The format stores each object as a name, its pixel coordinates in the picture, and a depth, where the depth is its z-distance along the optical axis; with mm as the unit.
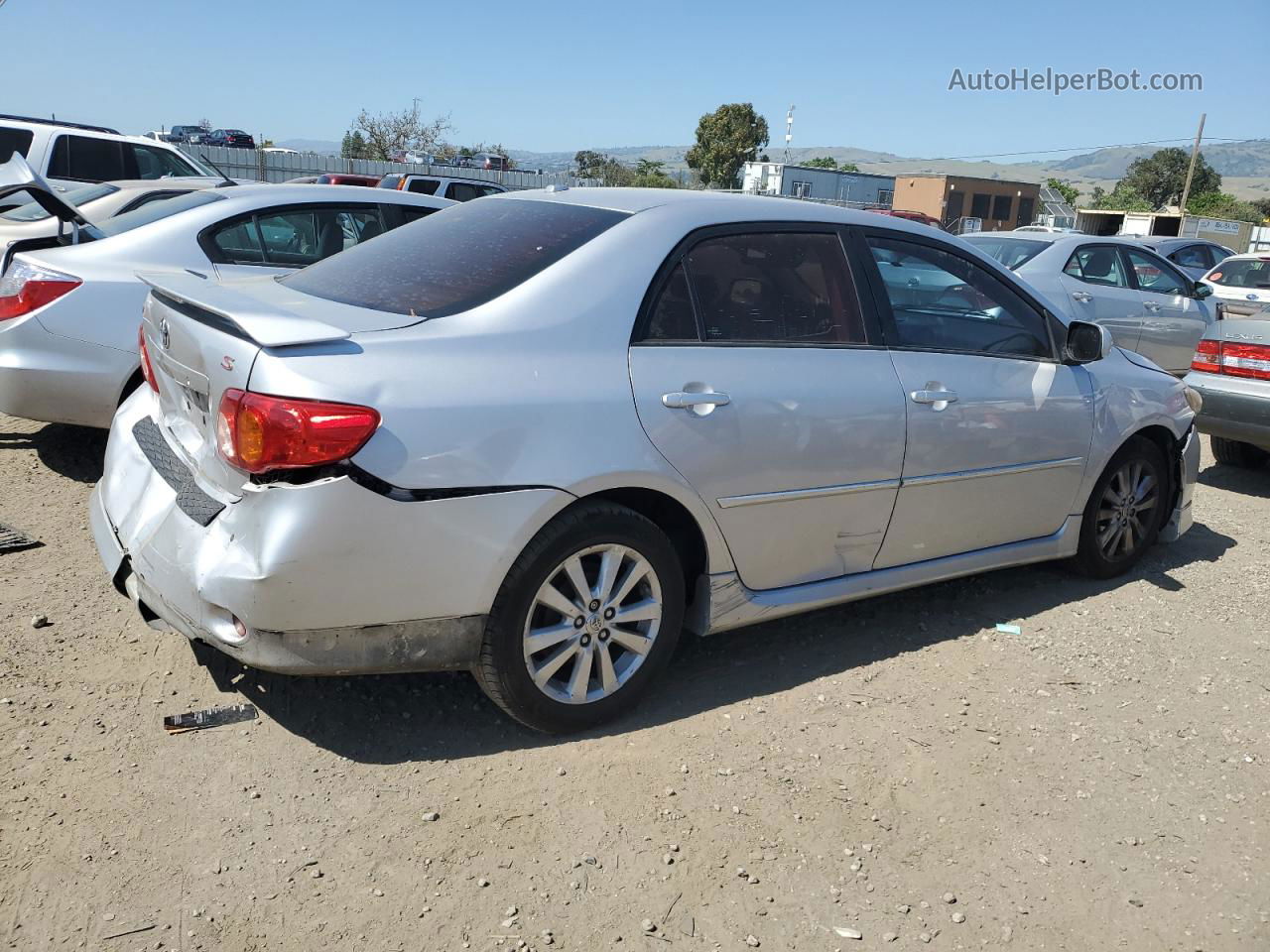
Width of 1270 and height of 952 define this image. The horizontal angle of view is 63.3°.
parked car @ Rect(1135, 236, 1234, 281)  15641
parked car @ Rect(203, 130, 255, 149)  48219
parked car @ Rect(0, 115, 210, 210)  11594
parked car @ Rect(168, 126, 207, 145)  44772
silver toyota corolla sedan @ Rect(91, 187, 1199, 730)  2752
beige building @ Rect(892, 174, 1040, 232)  64562
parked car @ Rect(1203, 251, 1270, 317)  14609
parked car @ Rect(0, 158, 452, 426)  5160
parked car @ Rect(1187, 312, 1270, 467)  6809
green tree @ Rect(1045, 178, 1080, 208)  87038
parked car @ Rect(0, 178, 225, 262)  7422
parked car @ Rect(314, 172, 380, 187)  16097
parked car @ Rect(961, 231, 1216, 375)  9562
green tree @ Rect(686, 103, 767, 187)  69438
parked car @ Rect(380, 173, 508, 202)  15984
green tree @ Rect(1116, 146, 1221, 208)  83062
